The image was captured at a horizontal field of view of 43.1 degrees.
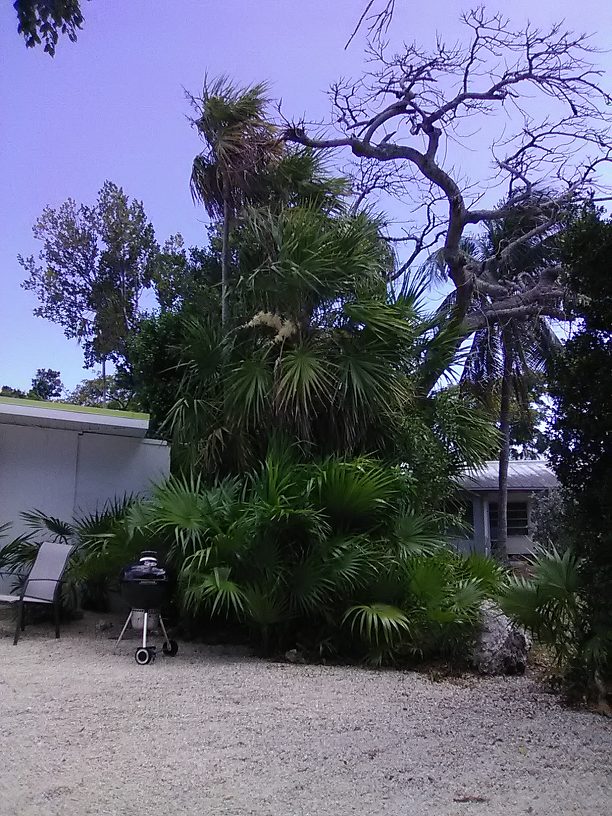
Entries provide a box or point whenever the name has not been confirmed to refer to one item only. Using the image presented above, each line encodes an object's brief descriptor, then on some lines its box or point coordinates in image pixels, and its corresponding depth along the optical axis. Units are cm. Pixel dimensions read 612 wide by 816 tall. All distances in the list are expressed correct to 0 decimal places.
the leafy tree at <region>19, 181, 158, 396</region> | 2372
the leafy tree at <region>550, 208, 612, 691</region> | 545
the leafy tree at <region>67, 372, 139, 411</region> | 2286
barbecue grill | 717
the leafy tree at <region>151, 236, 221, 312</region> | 1202
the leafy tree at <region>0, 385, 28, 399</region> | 2854
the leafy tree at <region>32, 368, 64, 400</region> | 3644
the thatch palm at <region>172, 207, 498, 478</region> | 831
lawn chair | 826
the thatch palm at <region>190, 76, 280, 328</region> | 1012
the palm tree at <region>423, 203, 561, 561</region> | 1302
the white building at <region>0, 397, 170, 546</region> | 1021
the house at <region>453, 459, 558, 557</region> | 2173
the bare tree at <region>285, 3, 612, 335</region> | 1102
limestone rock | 720
